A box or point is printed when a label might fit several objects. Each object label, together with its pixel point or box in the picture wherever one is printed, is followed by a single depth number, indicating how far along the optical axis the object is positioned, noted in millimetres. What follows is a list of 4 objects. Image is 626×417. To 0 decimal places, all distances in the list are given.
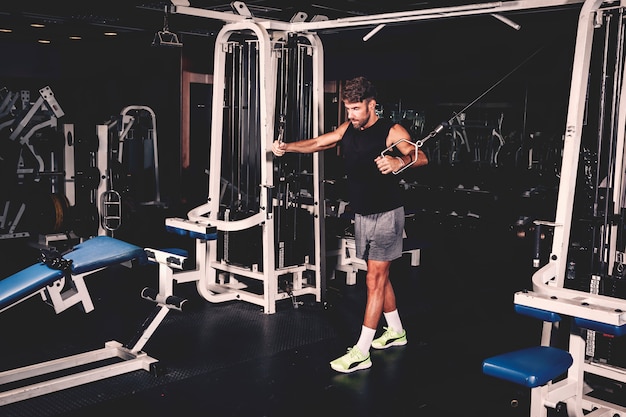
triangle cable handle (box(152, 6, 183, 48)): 3715
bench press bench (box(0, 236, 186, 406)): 2900
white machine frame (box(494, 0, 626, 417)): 2490
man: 3314
